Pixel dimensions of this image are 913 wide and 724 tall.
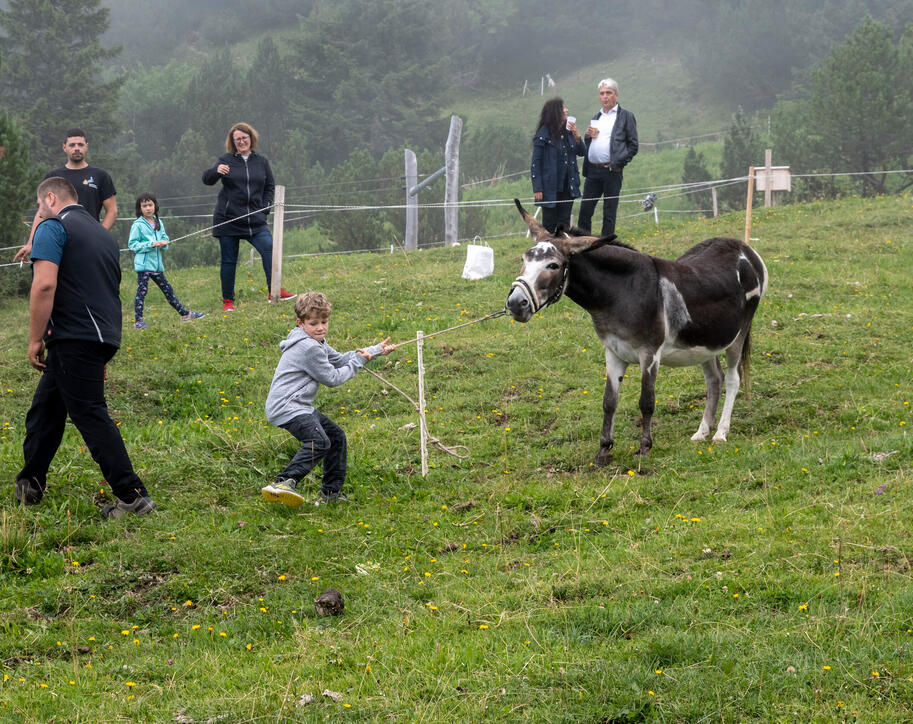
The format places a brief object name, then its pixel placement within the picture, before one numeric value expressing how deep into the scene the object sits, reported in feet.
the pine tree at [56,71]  138.51
